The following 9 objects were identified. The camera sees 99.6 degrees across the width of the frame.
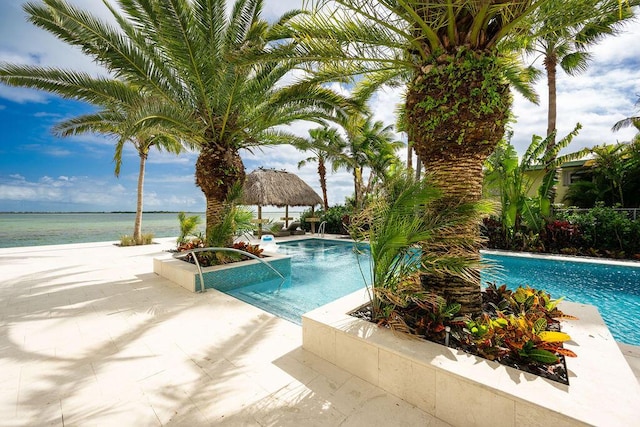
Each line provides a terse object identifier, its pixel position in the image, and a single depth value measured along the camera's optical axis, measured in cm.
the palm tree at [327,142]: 2003
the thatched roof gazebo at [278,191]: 1576
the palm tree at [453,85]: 315
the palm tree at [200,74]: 528
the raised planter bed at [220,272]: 585
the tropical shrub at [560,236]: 996
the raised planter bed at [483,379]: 188
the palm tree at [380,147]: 1767
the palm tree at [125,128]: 613
